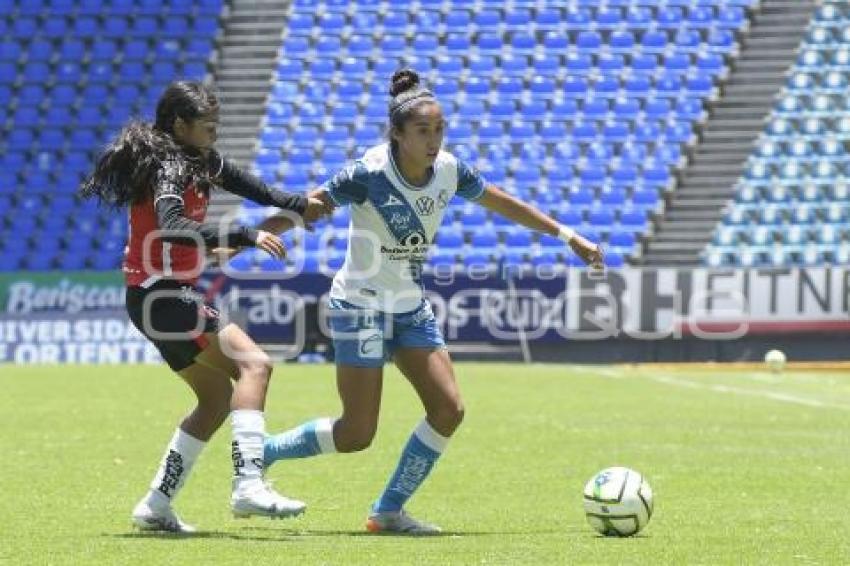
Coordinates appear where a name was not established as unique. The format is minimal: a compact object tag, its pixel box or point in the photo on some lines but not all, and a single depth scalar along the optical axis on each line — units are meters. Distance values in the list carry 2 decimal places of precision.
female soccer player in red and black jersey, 17.55
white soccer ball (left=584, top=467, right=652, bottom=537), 17.86
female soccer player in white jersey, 18.47
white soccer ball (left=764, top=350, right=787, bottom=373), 57.56
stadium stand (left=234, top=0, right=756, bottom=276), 67.87
